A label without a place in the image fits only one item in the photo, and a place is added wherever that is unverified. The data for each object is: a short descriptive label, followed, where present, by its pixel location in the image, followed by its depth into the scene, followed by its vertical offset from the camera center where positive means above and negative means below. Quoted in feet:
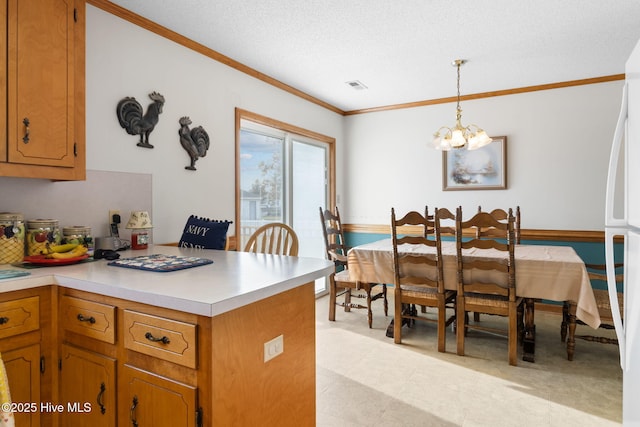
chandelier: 11.12 +2.21
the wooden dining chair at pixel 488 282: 9.07 -1.70
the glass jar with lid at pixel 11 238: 5.85 -0.34
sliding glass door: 12.59 +1.28
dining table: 8.71 -1.53
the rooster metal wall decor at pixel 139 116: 8.16 +2.20
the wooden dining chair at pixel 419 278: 9.95 -1.73
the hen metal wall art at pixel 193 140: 9.61 +1.94
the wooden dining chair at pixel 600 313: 8.93 -2.47
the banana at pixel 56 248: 6.00 -0.52
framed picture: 14.55 +1.82
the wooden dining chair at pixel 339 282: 12.00 -2.13
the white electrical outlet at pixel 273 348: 4.41 -1.58
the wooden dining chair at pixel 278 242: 8.01 -0.58
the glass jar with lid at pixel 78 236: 6.62 -0.36
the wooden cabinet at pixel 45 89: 5.65 +1.99
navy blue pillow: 7.86 -0.41
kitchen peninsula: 3.81 -1.47
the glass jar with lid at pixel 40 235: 6.23 -0.32
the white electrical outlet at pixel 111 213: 7.91 +0.05
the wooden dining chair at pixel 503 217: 11.67 -0.09
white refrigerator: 3.87 -0.25
